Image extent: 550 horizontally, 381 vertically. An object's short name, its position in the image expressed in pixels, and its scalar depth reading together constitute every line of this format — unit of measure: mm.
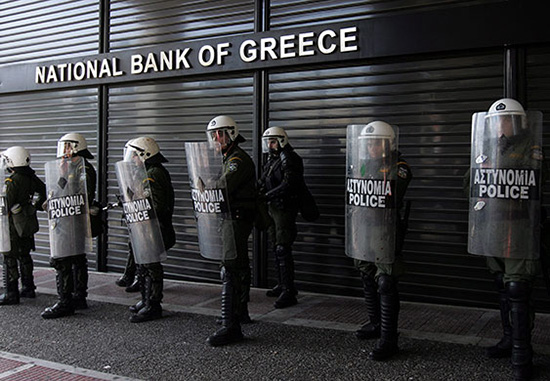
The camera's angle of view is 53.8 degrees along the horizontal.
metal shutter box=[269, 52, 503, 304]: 6570
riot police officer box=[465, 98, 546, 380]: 4168
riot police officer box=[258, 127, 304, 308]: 6688
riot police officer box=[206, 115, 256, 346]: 5293
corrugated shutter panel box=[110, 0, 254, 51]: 8133
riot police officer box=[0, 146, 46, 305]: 6945
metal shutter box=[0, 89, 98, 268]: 9500
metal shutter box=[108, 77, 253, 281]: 8164
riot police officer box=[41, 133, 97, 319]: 6301
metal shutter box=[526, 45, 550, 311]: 6133
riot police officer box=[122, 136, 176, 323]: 5984
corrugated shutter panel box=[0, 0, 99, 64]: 9531
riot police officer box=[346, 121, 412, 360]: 4672
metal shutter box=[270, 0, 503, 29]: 6805
